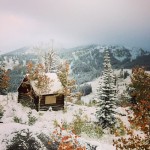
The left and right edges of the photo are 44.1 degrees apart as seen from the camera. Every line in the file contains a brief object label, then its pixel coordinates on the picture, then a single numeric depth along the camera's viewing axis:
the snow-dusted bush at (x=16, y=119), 15.76
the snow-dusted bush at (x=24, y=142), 9.70
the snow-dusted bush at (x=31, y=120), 16.46
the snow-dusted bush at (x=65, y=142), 10.17
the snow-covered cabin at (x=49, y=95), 26.09
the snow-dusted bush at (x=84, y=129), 16.24
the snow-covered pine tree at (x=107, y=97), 20.71
